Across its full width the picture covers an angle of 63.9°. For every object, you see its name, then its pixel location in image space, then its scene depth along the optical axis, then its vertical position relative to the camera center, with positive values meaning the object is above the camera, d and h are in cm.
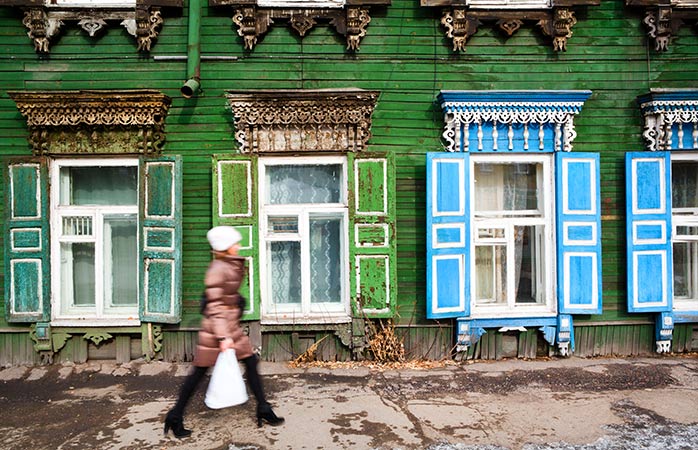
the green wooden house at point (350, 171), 605 +63
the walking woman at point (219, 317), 406 -64
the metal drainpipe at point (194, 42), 610 +206
